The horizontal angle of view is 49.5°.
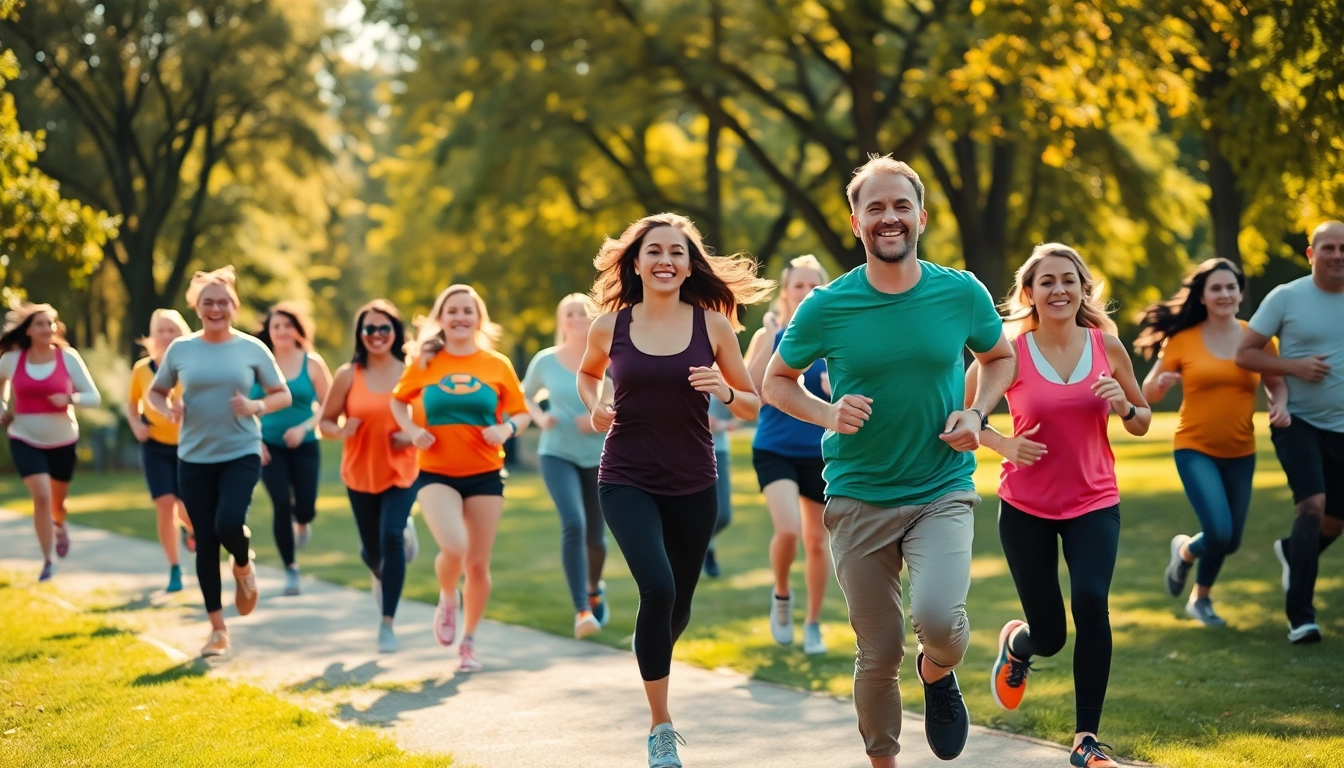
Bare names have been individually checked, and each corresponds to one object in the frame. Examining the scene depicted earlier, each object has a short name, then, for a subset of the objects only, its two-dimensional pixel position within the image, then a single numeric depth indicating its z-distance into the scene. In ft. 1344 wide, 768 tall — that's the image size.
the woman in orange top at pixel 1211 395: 29.86
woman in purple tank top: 20.85
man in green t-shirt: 17.83
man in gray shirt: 28.32
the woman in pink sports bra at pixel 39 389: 41.19
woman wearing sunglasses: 32.45
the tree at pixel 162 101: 107.34
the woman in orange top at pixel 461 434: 30.04
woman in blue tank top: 31.14
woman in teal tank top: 40.37
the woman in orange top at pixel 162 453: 40.40
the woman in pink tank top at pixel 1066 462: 19.86
